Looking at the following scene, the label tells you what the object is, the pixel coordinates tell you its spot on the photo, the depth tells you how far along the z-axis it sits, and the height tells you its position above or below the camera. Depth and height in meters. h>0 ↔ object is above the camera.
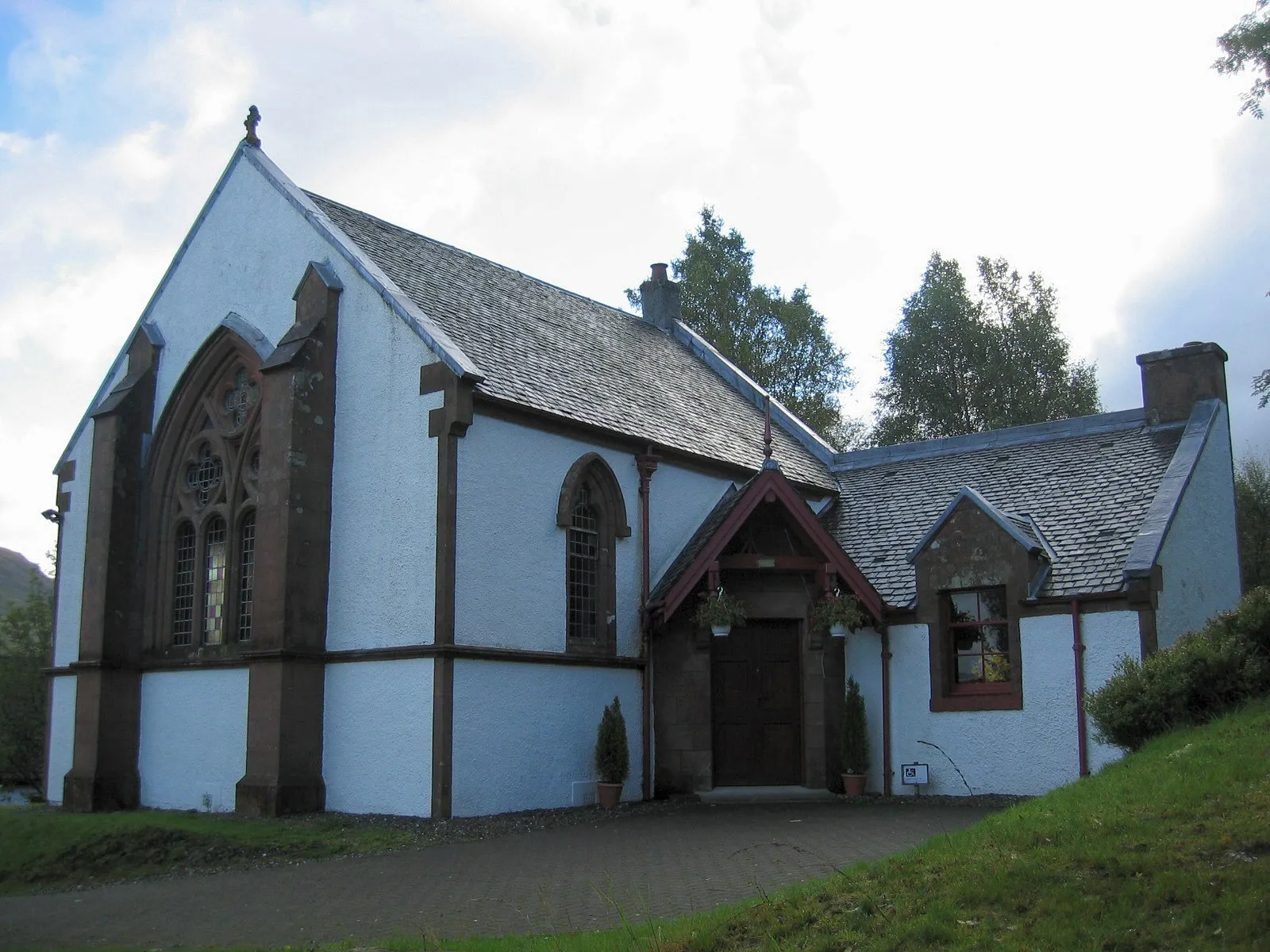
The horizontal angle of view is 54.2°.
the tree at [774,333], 45.09 +11.68
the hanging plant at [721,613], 20.00 +0.70
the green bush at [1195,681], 12.27 -0.27
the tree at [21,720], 32.66 -1.56
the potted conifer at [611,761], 19.30 -1.61
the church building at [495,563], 18.19 +1.51
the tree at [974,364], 47.00 +11.17
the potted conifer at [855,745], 20.72 -1.49
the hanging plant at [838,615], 20.45 +0.67
